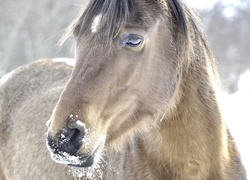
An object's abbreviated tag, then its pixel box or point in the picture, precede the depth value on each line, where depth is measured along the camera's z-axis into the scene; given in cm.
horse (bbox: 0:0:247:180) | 579
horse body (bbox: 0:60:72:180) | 887
